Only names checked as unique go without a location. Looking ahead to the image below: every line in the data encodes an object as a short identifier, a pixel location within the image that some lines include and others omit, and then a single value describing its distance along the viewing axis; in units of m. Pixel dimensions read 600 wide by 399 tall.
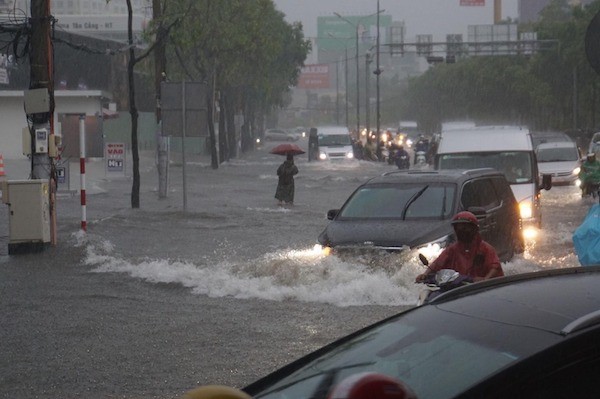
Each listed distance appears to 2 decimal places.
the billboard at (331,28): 194.50
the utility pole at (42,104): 19.56
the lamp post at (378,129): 71.66
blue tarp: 12.38
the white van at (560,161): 38.03
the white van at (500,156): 22.50
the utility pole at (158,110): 32.78
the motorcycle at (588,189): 30.20
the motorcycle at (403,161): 54.53
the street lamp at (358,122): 99.44
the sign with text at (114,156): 40.41
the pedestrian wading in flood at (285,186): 30.70
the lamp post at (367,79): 81.46
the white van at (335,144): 62.38
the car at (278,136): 129.75
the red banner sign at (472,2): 139.62
